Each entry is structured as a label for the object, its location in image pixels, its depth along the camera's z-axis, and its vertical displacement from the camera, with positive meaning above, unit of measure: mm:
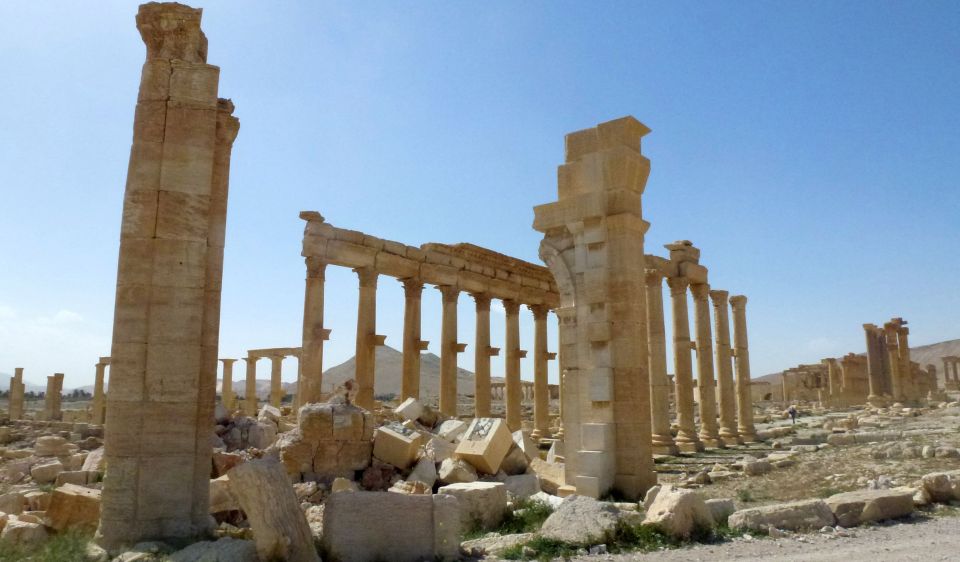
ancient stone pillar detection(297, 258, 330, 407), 21359 +2140
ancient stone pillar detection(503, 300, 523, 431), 28172 +1324
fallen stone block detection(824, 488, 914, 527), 9039 -1441
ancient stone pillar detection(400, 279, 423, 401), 24656 +2099
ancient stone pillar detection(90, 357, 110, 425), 38469 +470
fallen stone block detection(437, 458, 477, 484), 12047 -1284
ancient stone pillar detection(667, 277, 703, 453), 24859 +1938
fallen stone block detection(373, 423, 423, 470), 12664 -882
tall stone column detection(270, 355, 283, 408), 35219 +968
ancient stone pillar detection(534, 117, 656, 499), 12156 +1655
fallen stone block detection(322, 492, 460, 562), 7215 -1347
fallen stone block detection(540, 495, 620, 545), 7996 -1453
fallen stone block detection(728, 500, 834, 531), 8680 -1501
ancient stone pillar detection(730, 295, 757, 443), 28000 +1292
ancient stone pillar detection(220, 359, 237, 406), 36500 +669
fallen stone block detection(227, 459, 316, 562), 6469 -1055
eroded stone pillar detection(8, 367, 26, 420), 42156 +295
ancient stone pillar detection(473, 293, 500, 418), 27500 +1602
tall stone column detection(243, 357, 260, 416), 36125 +798
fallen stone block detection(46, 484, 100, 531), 8445 -1323
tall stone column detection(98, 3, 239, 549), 7586 +1096
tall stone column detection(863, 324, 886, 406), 47000 +2328
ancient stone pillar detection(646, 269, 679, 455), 21953 +473
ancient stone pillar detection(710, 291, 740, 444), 26906 +1001
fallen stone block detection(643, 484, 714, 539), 8156 -1385
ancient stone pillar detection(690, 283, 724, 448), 25406 +1055
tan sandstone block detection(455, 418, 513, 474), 12633 -864
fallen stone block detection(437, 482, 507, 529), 9516 -1443
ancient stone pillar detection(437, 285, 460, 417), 26094 +2049
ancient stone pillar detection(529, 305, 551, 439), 28281 +851
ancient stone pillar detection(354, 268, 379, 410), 23238 +2450
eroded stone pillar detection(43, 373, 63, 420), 43688 +412
